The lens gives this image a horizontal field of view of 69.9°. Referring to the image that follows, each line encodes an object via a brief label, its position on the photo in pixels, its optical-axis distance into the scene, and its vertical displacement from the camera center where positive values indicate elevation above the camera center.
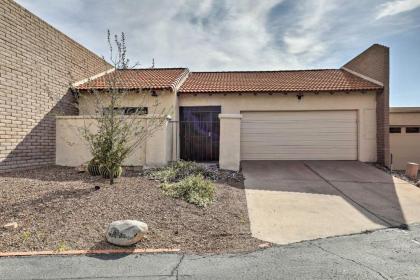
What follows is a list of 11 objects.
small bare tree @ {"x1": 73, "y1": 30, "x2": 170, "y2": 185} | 7.83 +0.19
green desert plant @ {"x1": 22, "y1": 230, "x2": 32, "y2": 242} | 4.98 -1.57
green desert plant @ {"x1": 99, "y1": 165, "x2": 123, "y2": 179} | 8.29 -0.83
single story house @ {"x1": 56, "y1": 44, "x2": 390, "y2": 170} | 13.00 +1.38
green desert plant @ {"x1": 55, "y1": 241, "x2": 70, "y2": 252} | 4.75 -1.68
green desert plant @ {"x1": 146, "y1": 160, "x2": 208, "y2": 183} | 8.96 -0.91
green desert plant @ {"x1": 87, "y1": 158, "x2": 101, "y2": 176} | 8.66 -0.75
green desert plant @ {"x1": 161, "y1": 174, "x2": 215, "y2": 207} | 7.05 -1.18
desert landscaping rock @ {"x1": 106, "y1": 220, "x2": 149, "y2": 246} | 4.88 -1.49
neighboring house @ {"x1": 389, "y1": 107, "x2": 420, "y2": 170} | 15.05 +0.47
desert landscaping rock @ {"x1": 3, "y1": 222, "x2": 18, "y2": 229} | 5.20 -1.46
